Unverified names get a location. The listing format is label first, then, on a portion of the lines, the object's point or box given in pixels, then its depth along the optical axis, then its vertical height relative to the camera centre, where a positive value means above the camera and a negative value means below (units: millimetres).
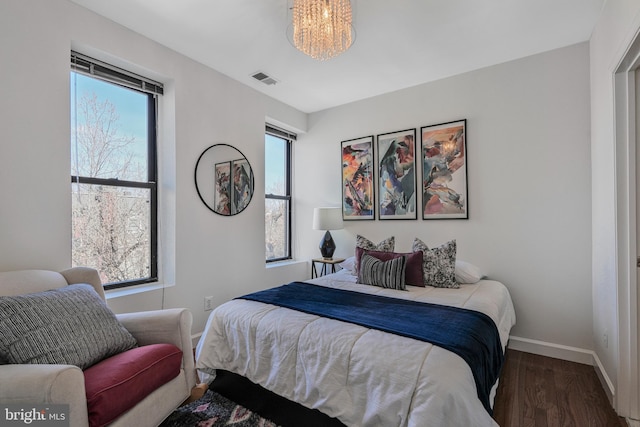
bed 1275 -750
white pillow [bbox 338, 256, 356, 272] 3241 -542
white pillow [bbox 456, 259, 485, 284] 2740 -547
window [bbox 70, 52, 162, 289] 2359 +355
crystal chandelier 1855 +1161
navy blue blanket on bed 1493 -616
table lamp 3771 -118
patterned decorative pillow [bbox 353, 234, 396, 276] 3180 -332
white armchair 1154 -649
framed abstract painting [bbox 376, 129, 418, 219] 3428 +431
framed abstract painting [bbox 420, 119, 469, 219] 3127 +433
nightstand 3775 -665
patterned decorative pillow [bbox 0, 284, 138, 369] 1327 -535
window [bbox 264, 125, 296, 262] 4090 +271
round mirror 3053 +363
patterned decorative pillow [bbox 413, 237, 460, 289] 2666 -467
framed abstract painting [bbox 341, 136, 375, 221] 3746 +422
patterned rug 1798 -1210
